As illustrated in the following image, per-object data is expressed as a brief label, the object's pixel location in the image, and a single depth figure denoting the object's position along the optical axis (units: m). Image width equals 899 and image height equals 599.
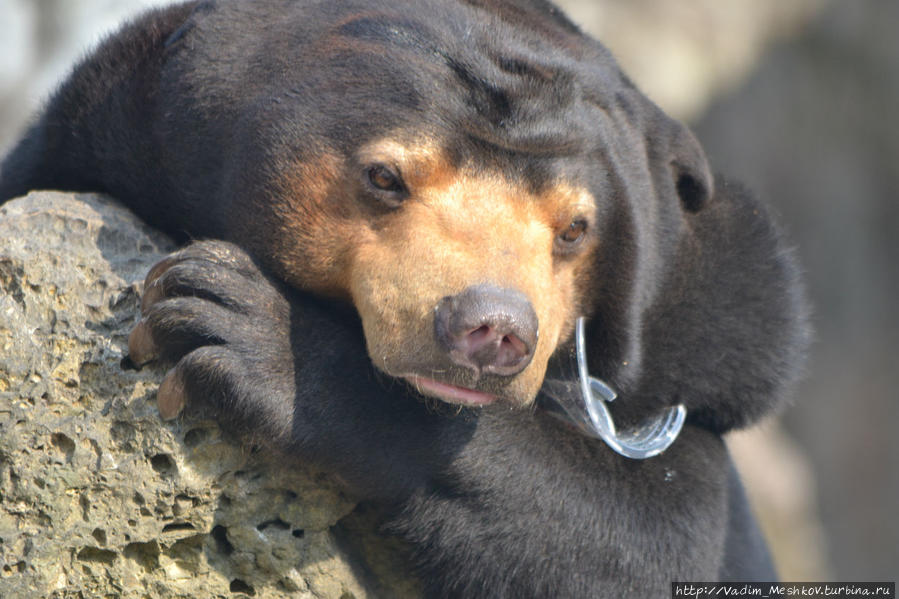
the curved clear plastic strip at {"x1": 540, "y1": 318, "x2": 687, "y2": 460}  6.52
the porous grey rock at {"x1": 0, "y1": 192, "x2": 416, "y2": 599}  5.44
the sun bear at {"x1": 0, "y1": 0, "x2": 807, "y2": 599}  5.50
